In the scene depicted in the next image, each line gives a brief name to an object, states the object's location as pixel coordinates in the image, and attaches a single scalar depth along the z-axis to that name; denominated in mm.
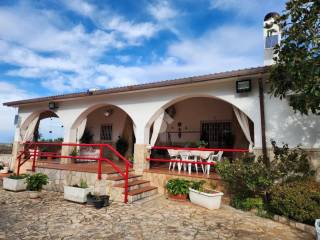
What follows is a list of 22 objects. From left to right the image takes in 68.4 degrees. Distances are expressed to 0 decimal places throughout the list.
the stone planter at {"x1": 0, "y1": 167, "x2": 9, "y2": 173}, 12589
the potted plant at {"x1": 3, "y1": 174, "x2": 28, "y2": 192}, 8406
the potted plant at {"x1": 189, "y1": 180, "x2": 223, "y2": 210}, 6562
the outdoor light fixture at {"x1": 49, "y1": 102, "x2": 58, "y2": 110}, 11906
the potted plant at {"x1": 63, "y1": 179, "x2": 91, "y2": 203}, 6910
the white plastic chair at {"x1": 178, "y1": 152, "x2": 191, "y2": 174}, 8766
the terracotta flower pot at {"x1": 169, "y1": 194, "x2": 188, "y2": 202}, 7395
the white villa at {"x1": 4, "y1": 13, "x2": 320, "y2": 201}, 6900
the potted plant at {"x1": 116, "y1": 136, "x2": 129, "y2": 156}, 13591
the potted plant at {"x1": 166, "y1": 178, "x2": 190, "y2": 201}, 7387
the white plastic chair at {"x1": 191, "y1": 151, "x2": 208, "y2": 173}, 8496
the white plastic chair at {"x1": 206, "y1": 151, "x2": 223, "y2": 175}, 8496
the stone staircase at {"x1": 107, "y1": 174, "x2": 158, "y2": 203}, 7188
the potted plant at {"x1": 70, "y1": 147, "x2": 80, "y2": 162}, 11578
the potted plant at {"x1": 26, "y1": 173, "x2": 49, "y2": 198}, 8227
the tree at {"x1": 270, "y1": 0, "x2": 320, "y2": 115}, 4695
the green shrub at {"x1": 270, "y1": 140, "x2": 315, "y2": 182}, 6105
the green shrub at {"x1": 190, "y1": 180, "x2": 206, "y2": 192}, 7233
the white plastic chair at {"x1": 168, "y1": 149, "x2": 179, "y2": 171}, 8883
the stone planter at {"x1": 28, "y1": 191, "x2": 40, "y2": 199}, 7439
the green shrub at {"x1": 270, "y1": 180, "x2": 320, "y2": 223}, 5078
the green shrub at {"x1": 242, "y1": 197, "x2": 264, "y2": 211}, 6246
